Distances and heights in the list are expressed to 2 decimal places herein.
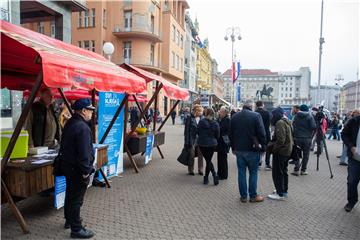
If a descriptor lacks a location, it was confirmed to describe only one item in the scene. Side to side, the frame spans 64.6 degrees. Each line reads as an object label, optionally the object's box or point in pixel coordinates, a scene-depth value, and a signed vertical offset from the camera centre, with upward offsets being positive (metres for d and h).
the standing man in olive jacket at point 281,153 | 5.83 -0.90
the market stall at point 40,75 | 3.60 +0.46
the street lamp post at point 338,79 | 36.47 +4.10
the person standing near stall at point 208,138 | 6.88 -0.72
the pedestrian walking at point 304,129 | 7.93 -0.54
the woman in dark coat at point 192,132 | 7.70 -0.64
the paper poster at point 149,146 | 8.90 -1.24
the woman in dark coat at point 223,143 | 7.34 -0.89
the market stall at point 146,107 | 8.24 +0.08
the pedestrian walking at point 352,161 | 5.36 -0.96
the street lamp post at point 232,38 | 26.02 +6.50
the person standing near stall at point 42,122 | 5.38 -0.30
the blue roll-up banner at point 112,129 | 6.79 -0.55
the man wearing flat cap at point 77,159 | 3.67 -0.68
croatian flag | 24.17 +3.38
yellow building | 72.31 +11.21
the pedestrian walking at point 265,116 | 8.52 -0.21
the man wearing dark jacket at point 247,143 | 5.55 -0.67
